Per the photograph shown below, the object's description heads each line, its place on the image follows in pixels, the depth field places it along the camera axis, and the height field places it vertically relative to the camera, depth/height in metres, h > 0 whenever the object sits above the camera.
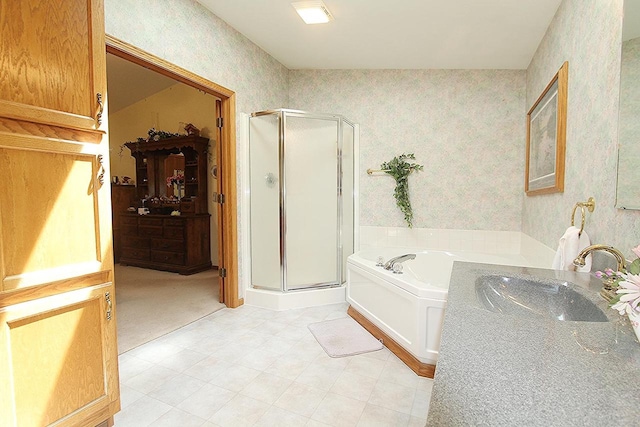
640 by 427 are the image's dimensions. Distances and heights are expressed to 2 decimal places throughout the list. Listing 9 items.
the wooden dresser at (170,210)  4.60 -0.19
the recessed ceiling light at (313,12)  2.44 +1.44
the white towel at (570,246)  1.62 -0.24
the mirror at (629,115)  1.26 +0.33
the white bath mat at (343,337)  2.34 -1.08
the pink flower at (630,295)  0.73 -0.22
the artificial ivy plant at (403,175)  3.60 +0.25
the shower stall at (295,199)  3.21 -0.01
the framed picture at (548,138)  2.12 +0.45
